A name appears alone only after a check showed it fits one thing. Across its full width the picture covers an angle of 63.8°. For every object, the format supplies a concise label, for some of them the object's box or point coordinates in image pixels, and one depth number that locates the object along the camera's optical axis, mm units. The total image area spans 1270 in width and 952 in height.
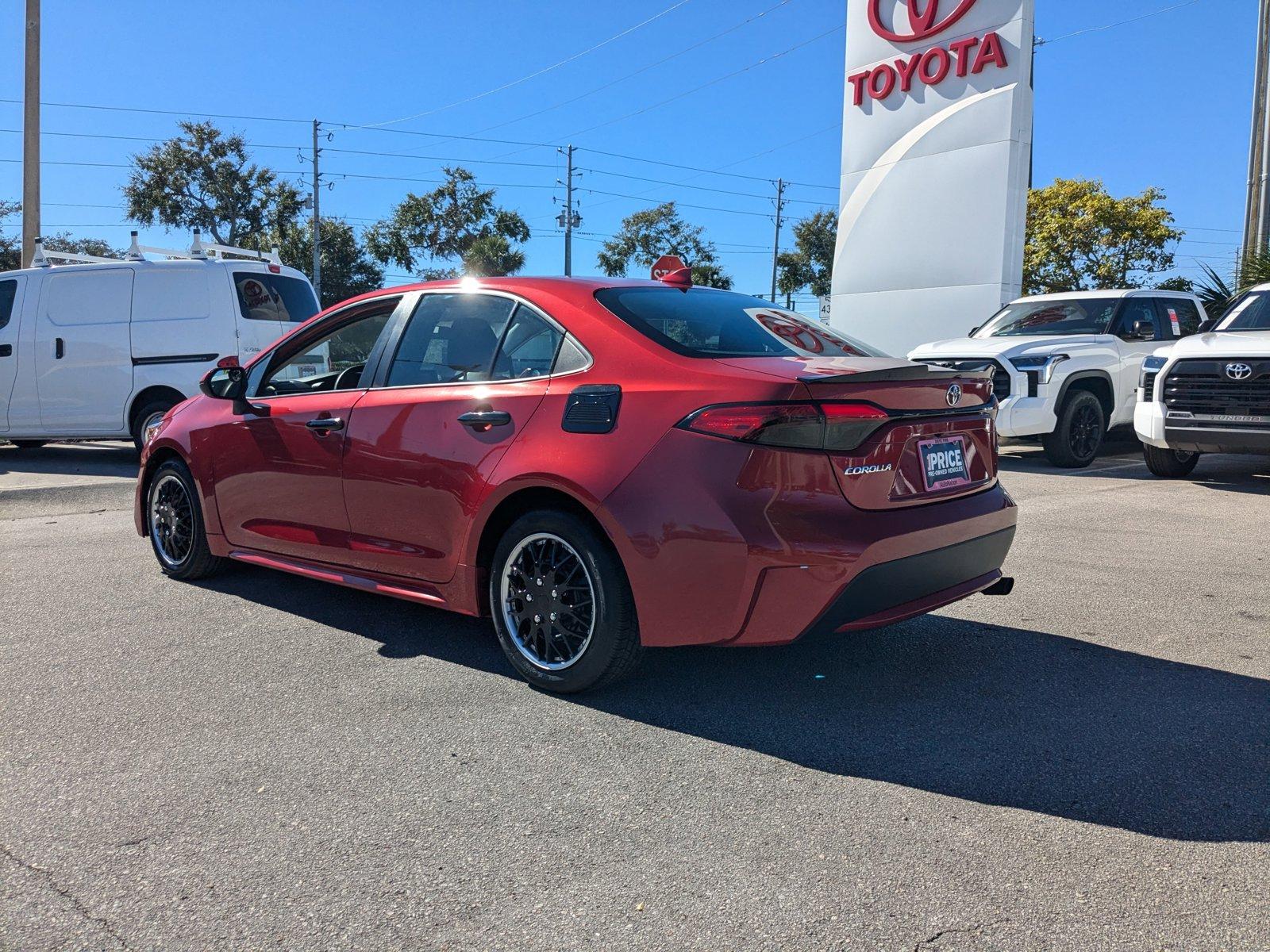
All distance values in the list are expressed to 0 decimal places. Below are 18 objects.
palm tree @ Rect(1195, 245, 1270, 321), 14898
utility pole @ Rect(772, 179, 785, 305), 74500
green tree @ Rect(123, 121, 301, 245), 50781
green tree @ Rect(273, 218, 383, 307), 53438
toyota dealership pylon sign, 15672
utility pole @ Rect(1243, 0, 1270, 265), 19312
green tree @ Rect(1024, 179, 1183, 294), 41219
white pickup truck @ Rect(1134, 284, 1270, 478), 8453
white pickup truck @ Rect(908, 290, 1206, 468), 10336
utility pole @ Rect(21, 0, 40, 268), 18172
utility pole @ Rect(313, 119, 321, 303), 50219
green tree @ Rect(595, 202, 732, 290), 63712
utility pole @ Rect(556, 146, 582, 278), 58000
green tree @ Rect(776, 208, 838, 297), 69000
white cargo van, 10727
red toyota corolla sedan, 3215
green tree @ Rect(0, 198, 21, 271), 44375
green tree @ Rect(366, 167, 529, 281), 57781
